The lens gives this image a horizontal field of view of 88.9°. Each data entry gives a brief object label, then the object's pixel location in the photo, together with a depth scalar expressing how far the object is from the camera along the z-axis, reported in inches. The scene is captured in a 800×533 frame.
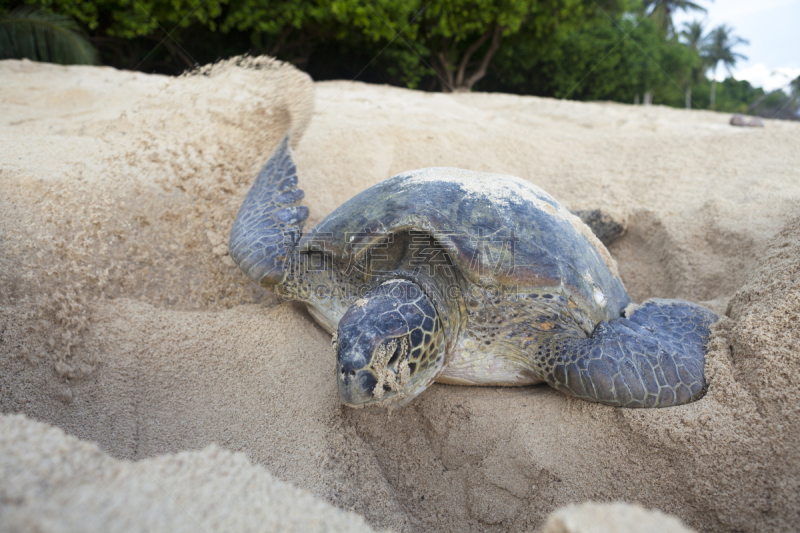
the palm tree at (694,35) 1304.1
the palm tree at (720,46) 1314.0
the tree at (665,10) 1006.7
